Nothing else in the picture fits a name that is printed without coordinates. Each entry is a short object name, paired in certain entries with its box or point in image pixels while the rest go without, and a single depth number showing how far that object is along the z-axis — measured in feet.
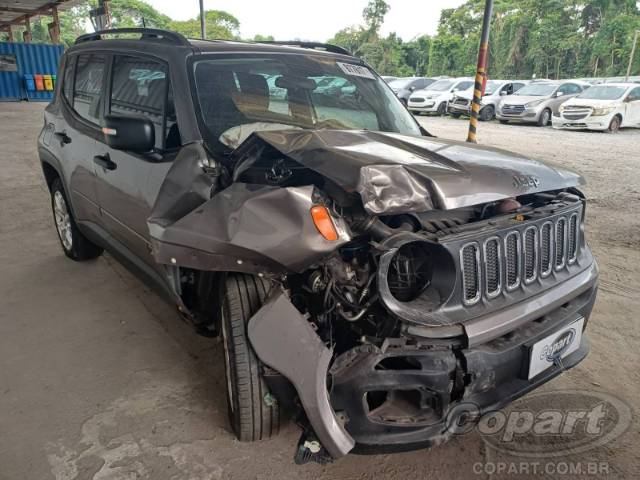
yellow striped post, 27.81
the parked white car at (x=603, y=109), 47.78
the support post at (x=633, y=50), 106.63
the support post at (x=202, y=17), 47.78
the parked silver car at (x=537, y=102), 53.31
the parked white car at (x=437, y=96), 63.26
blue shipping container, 62.28
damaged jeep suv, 6.07
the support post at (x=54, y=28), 68.65
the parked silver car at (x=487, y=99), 58.95
